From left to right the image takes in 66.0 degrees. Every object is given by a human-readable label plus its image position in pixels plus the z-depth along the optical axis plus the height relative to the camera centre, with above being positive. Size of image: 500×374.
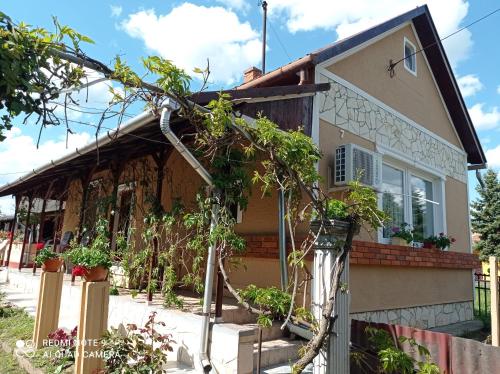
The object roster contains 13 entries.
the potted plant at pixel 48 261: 5.87 -0.29
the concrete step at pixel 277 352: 4.38 -1.17
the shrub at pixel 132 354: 4.08 -1.17
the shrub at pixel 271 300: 3.87 -0.49
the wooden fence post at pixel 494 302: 4.14 -0.47
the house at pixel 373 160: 6.06 +1.74
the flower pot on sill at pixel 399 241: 7.46 +0.28
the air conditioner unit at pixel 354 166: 6.09 +1.40
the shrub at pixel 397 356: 3.22 -0.86
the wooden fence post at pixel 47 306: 5.50 -0.93
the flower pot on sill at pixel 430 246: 8.30 +0.23
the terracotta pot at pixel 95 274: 4.33 -0.34
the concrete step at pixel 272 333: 4.84 -1.04
